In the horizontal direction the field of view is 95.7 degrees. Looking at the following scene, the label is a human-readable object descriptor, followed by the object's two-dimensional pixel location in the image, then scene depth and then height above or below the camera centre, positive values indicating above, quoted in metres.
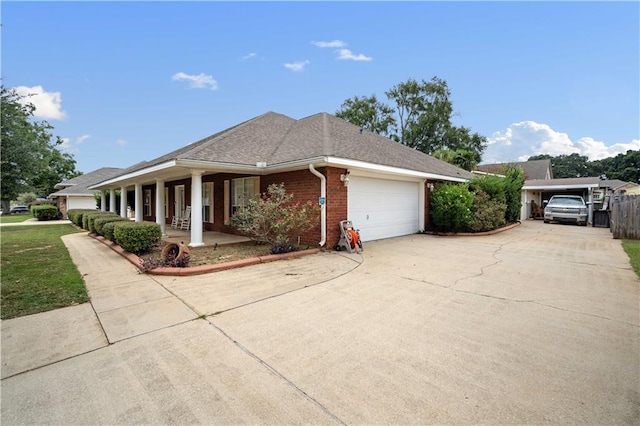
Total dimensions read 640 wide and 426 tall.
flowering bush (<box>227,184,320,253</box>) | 8.02 -0.37
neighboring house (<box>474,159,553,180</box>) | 35.07 +4.73
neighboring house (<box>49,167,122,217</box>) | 26.61 +0.82
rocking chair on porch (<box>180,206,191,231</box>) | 15.14 -0.82
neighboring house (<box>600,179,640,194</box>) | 28.47 +2.18
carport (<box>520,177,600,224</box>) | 20.80 +1.39
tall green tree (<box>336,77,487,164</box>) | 32.69 +10.33
